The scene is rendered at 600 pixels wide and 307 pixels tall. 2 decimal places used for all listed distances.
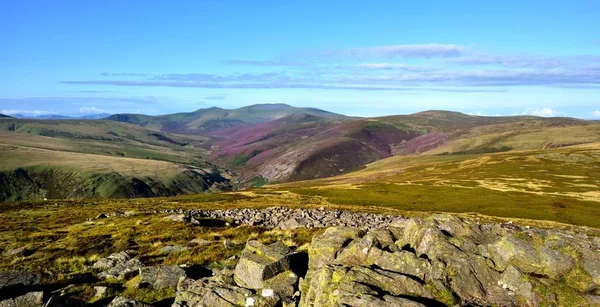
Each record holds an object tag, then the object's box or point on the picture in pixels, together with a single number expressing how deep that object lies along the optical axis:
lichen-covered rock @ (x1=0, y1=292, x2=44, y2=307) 18.20
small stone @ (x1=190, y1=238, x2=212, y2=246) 34.84
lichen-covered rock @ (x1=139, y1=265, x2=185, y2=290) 21.61
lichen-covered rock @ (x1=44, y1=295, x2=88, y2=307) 17.27
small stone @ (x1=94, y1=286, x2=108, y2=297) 20.80
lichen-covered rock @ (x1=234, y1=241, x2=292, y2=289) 19.22
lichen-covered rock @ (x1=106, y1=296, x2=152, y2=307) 16.67
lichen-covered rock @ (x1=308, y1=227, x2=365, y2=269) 20.48
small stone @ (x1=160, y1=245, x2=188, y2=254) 31.73
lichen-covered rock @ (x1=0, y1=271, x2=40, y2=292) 22.17
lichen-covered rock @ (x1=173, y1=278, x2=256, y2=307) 16.89
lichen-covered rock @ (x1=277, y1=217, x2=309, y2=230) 44.16
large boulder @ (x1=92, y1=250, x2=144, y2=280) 24.25
